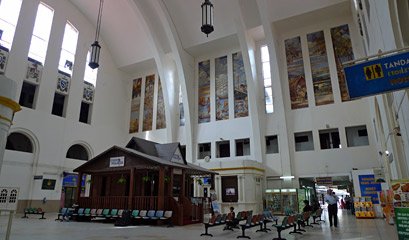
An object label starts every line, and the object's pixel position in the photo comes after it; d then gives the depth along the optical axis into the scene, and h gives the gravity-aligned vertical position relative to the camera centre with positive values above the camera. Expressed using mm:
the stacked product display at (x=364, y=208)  14830 -536
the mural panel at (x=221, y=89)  24406 +9265
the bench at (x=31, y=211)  15875 -699
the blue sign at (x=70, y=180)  21812 +1383
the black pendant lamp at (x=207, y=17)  8617 +5369
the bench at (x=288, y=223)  7679 -726
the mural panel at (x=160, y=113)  27169 +7996
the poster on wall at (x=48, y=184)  20347 +996
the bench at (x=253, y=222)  8397 -760
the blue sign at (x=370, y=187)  15273 +562
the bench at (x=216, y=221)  8742 -755
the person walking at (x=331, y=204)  11016 -240
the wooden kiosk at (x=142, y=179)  12055 +898
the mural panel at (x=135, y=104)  28686 +9415
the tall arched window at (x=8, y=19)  19156 +12021
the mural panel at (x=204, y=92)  25219 +9400
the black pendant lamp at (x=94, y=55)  12991 +6408
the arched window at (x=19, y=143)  19156 +3741
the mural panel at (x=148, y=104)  28047 +9185
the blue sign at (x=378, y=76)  4191 +1852
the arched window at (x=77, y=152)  23250 +3745
